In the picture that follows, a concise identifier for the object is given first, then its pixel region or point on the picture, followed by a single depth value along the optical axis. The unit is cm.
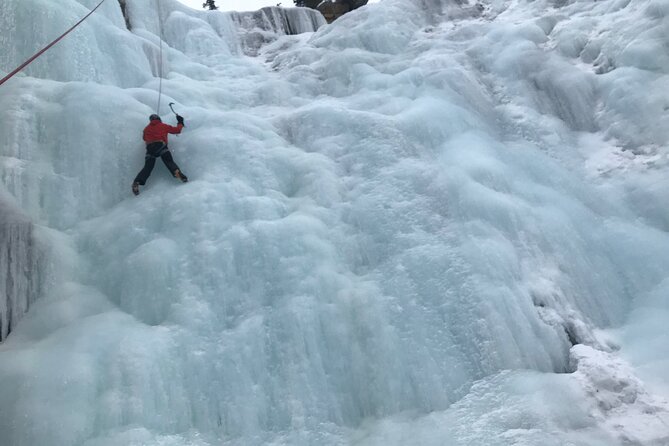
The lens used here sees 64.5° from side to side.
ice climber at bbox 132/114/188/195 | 640
